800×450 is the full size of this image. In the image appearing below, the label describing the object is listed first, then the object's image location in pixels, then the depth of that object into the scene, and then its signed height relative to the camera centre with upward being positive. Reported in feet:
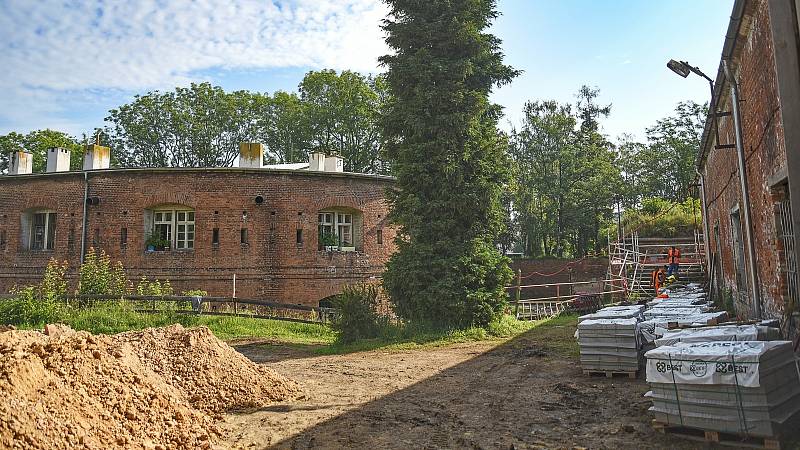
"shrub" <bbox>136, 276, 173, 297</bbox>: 58.65 -1.18
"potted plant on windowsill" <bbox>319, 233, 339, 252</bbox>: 70.13 +4.32
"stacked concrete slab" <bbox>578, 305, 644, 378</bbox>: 27.22 -4.00
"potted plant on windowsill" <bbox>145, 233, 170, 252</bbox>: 68.08 +4.40
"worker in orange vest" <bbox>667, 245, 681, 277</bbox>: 66.64 +0.97
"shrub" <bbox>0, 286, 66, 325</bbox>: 50.75 -2.90
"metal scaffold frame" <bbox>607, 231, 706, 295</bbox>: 69.56 +1.17
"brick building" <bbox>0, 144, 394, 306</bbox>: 67.00 +6.59
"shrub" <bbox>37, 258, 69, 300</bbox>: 55.47 -0.32
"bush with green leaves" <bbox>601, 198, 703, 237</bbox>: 93.87 +8.58
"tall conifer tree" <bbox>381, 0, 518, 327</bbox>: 45.75 +9.20
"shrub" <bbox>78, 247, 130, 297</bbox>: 59.00 +0.09
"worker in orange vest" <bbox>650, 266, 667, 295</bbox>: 64.39 -1.18
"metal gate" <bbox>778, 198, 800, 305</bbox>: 20.81 +0.66
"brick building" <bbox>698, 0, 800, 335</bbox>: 18.39 +5.17
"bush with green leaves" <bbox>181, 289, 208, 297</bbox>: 62.53 -1.87
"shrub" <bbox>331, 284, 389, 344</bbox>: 44.06 -3.64
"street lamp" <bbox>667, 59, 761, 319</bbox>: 26.40 +3.52
